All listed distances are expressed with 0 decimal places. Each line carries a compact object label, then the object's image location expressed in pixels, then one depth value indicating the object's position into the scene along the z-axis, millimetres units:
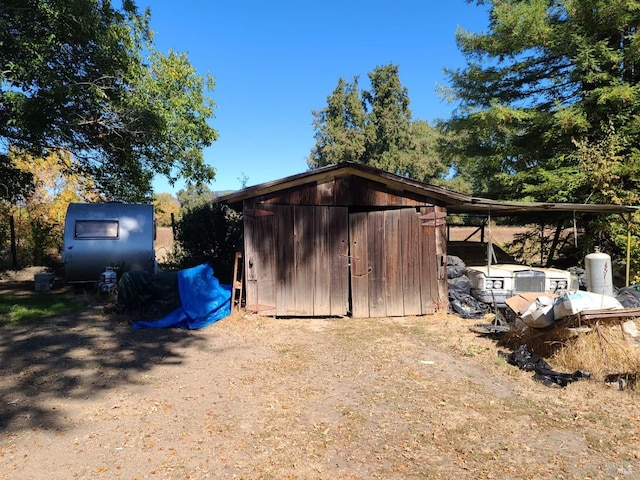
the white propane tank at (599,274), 8055
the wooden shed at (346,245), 8664
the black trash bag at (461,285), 9281
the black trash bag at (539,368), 4873
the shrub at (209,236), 12922
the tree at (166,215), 40922
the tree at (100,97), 8578
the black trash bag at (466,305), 8852
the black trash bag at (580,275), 9523
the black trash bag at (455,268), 9430
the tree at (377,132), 31766
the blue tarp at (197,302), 7820
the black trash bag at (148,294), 8328
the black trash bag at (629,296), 7285
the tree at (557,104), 11156
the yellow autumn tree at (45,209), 14375
